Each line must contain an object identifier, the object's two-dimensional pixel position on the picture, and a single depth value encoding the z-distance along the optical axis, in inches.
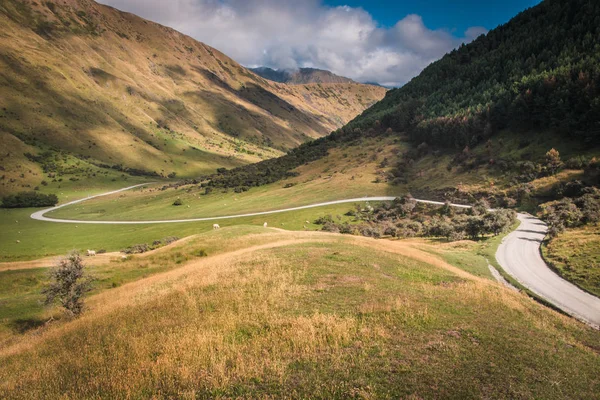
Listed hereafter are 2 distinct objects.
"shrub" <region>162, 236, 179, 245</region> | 2791.1
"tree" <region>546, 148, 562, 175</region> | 3159.5
